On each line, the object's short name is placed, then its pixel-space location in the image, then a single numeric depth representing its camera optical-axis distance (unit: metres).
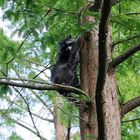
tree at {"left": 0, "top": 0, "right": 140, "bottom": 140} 8.20
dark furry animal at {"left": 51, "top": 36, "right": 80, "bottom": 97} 10.99
